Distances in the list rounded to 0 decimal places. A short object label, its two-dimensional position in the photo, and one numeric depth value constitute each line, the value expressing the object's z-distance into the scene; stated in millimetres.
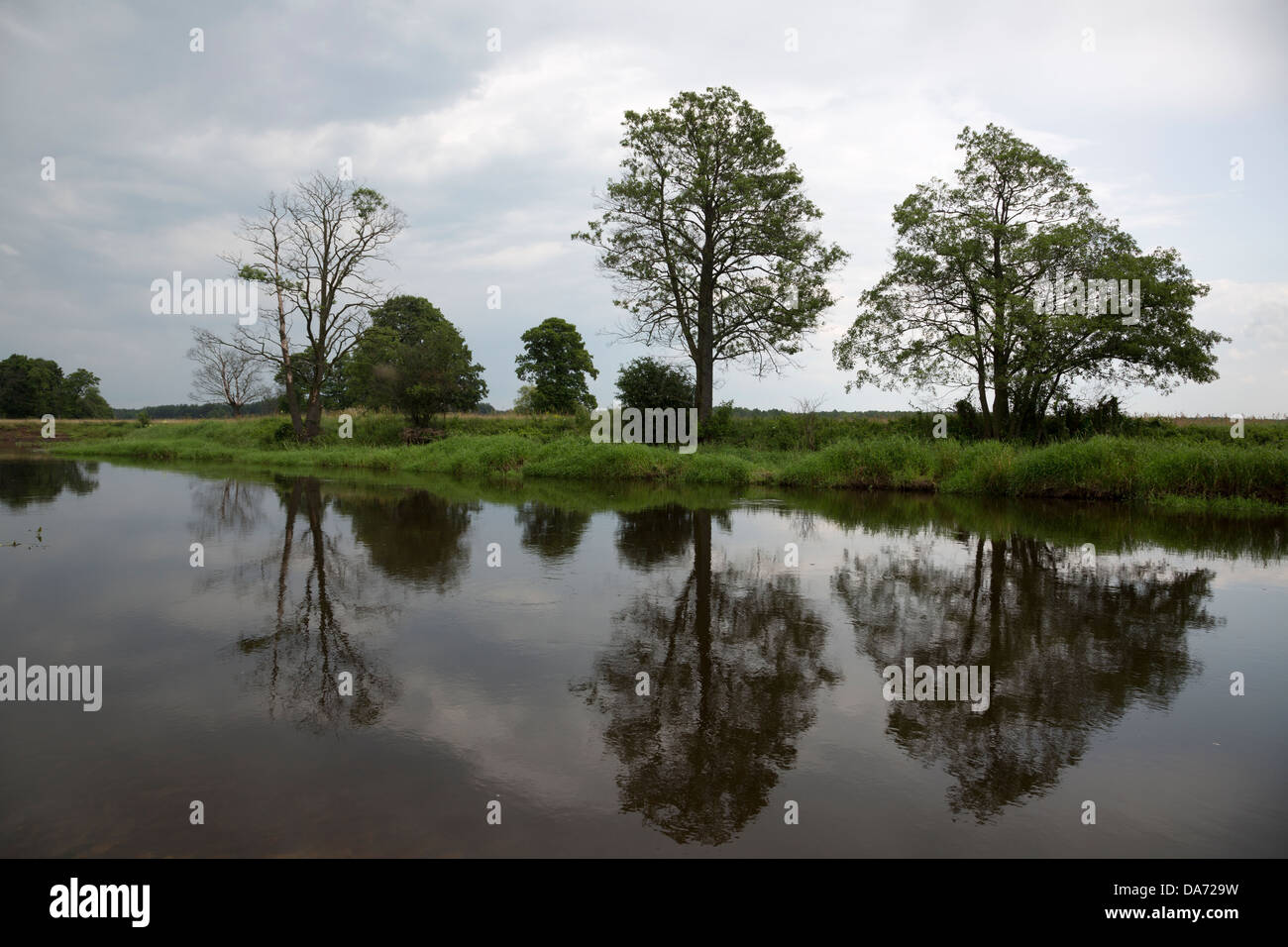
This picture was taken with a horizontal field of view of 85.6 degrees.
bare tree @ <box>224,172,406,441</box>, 32062
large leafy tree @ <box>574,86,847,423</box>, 26125
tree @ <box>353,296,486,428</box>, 31172
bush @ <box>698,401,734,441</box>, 27094
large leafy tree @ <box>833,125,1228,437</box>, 23859
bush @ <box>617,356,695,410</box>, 28219
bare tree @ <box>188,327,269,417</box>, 40219
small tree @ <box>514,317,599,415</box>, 51750
